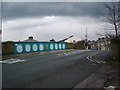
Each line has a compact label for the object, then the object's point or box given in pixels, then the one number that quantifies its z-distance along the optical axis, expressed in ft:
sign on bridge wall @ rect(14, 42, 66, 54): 74.24
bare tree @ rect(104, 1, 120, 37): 40.32
